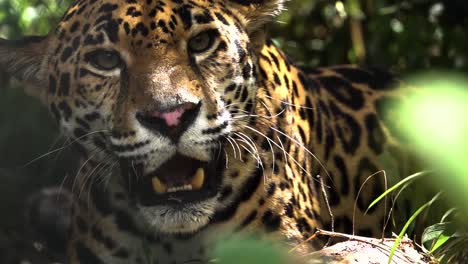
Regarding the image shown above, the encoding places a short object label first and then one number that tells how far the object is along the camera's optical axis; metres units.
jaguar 5.88
